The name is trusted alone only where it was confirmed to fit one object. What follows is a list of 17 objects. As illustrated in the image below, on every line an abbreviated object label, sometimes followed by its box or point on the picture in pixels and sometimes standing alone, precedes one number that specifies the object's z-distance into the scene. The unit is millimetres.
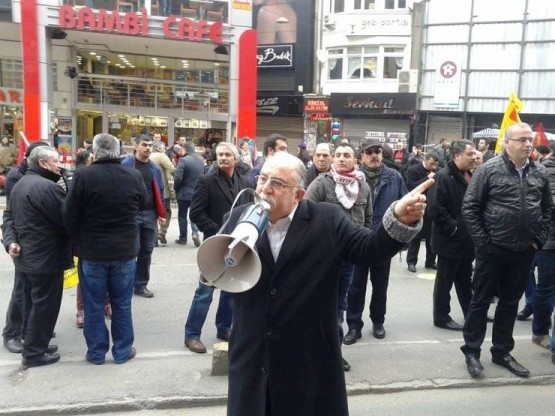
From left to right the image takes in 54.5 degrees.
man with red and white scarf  4762
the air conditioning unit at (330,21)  28719
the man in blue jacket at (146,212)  6707
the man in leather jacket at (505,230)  4457
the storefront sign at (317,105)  29562
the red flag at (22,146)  6662
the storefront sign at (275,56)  31250
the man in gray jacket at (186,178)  9797
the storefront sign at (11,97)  21578
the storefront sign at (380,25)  27422
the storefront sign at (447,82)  26641
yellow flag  7551
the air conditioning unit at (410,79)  27469
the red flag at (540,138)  11841
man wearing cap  5410
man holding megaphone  2625
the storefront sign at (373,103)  27344
